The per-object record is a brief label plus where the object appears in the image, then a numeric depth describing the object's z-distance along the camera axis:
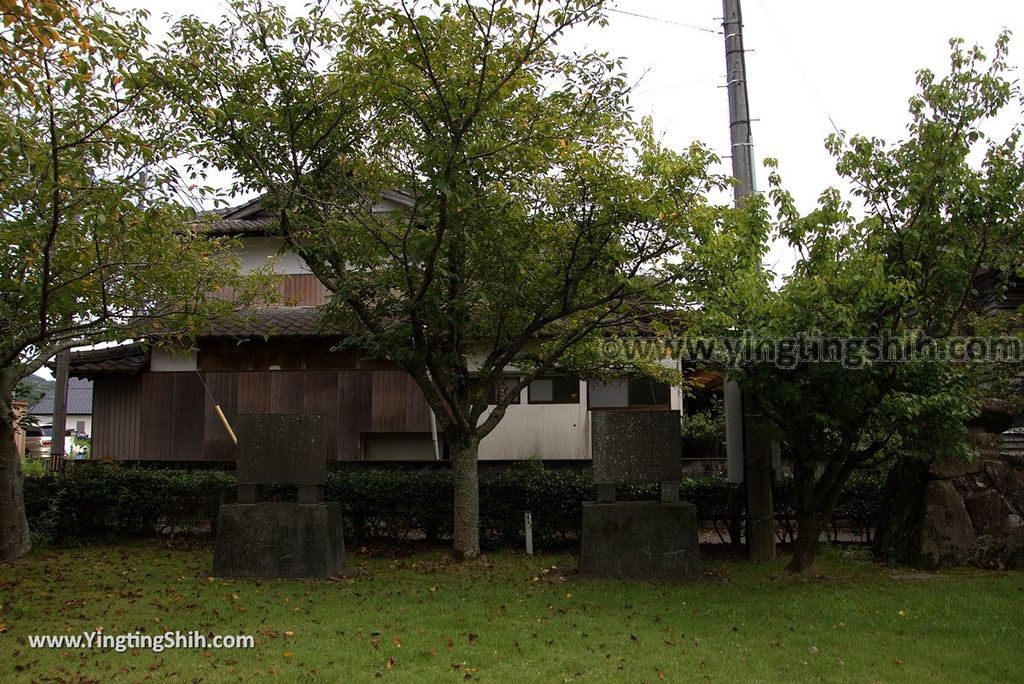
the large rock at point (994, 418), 10.42
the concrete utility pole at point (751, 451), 10.74
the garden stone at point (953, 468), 10.13
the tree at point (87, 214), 6.79
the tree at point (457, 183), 8.26
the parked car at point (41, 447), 35.55
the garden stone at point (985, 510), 9.82
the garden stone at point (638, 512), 9.59
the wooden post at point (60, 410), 15.89
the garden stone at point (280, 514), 9.91
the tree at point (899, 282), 8.65
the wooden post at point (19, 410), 13.88
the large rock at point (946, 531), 9.72
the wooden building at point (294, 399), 15.62
